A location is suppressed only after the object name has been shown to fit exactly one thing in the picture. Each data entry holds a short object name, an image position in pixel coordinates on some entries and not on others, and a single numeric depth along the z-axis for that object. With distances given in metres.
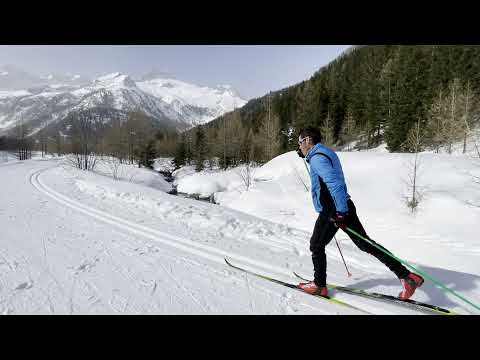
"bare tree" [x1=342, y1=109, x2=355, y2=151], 36.09
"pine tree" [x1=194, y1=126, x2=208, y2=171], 45.84
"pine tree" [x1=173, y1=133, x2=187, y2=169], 50.81
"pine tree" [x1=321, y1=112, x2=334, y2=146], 29.98
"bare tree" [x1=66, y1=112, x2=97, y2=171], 23.34
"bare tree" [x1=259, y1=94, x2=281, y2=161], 37.88
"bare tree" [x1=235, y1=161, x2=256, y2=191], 22.22
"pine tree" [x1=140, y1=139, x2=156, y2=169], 48.09
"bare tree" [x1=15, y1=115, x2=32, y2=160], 61.94
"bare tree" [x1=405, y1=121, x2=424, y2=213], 10.96
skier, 2.86
